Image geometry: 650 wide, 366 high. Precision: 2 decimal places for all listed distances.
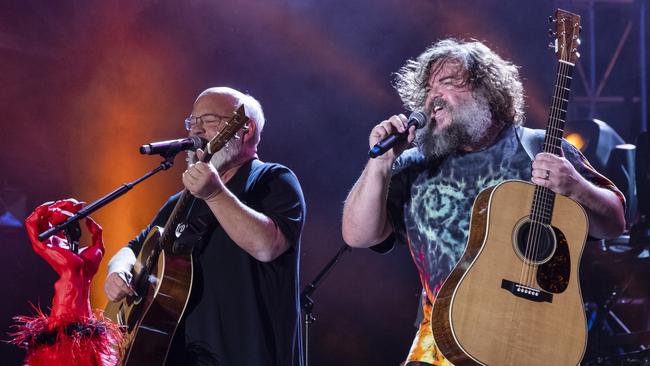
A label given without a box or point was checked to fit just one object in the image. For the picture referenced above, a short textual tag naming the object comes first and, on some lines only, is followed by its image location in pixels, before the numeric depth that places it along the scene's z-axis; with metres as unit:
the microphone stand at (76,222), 6.90
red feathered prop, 6.21
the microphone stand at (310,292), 9.91
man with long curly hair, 5.45
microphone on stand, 6.47
